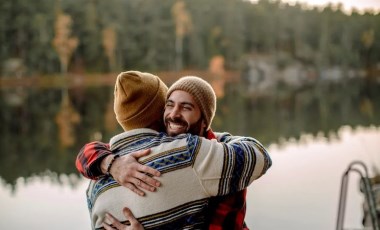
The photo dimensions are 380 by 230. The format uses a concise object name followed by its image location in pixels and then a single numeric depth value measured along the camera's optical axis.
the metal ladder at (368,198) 2.46
